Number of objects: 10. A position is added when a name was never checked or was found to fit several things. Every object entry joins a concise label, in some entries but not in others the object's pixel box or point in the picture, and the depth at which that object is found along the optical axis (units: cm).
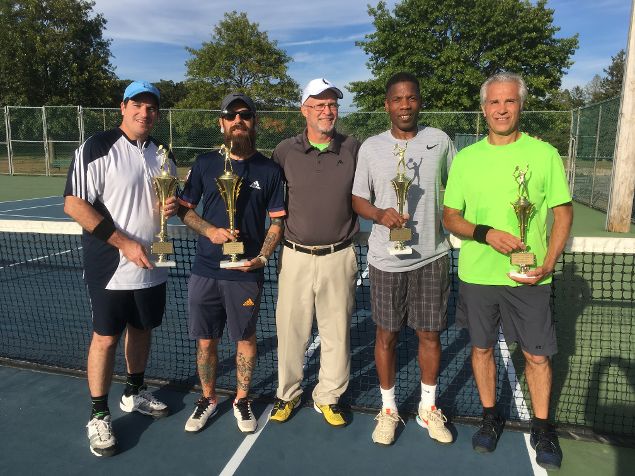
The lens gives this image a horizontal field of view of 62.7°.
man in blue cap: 296
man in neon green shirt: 279
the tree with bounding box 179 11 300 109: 3225
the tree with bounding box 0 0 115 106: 3072
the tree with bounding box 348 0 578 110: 2838
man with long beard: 315
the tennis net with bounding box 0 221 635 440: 373
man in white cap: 323
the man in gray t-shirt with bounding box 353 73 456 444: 311
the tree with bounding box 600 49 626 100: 6998
